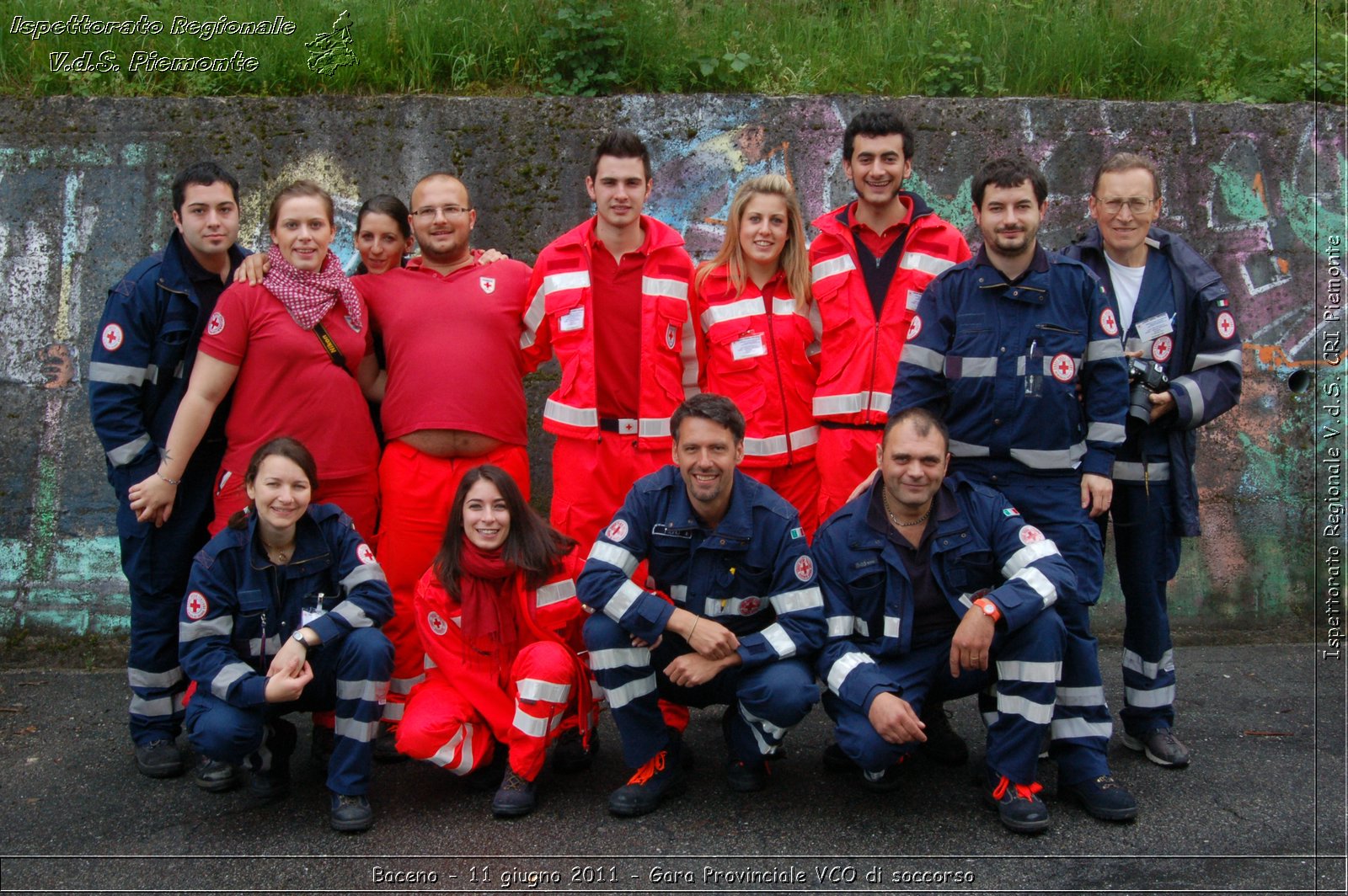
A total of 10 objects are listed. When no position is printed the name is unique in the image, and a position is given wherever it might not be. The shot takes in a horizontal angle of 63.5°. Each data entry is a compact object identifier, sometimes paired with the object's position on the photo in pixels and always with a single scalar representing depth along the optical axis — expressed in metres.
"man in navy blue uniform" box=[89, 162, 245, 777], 4.23
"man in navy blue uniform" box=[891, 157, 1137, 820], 3.89
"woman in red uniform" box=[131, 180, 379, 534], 4.18
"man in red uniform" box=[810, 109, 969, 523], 4.35
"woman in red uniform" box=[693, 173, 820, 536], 4.44
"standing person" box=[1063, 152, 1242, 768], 4.20
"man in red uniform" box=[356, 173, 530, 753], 4.35
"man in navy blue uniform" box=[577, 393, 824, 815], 3.75
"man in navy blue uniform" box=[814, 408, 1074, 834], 3.63
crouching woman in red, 3.82
